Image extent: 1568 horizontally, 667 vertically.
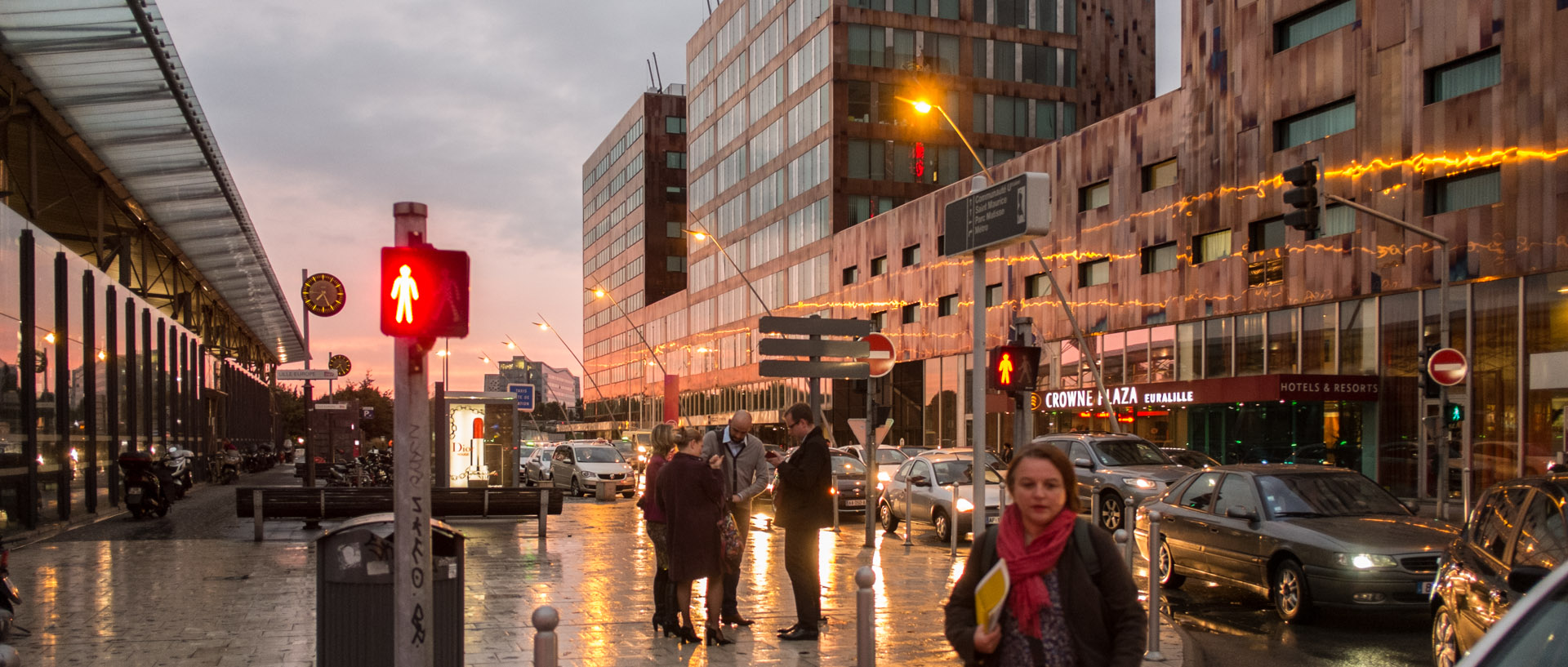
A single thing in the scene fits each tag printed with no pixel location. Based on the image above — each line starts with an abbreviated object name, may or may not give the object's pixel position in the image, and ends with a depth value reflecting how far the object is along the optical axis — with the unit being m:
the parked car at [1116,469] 21.12
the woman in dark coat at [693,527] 9.46
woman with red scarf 3.91
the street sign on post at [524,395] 34.12
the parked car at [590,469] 32.84
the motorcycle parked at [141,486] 22.55
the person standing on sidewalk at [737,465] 10.46
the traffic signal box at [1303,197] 18.22
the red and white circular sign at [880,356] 15.31
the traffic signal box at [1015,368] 10.13
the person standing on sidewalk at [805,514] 9.81
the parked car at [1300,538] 10.58
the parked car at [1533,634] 3.17
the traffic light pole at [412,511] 5.54
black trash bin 6.27
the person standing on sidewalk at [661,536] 10.01
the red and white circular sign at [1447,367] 21.12
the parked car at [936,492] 19.12
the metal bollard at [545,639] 4.98
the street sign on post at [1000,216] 7.40
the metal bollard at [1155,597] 8.82
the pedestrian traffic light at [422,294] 5.42
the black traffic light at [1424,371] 22.17
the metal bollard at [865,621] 6.66
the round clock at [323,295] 27.27
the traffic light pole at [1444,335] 21.67
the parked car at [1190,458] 25.11
